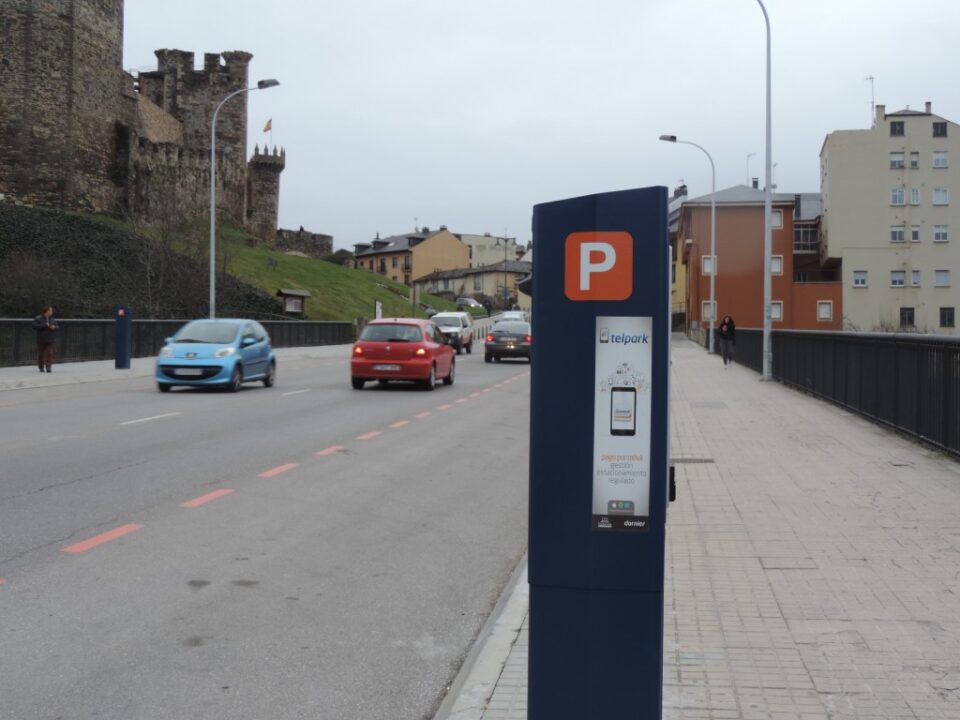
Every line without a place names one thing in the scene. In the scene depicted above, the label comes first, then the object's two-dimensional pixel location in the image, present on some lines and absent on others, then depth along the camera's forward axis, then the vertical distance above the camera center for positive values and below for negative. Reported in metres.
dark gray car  37.94 -0.32
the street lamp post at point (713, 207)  50.34 +5.93
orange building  74.06 +4.32
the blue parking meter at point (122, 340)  30.03 -0.23
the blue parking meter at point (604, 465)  3.35 -0.39
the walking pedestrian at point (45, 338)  27.16 -0.16
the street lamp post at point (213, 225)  37.97 +3.70
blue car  22.06 -0.48
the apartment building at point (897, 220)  76.25 +7.96
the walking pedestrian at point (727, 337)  36.65 -0.08
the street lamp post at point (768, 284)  27.00 +1.28
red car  23.14 -0.42
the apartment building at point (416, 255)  149.88 +10.74
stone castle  59.22 +11.81
